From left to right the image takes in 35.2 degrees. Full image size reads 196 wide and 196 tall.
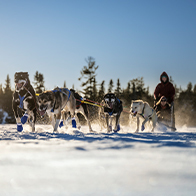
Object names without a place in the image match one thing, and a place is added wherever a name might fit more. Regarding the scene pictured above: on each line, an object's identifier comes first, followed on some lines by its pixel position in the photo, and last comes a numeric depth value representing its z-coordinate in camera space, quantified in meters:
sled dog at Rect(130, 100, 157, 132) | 9.80
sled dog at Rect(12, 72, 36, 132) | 8.34
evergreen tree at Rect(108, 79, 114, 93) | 63.97
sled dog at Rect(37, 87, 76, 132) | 8.04
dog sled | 10.38
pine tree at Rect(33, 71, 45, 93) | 47.72
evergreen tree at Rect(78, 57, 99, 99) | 42.57
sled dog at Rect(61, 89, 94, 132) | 10.89
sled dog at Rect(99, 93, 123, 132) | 9.38
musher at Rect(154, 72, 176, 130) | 10.48
